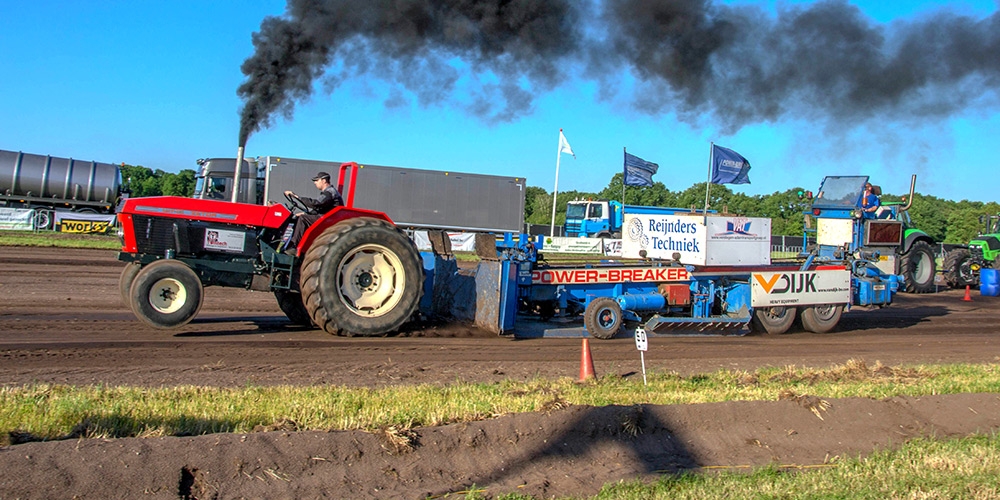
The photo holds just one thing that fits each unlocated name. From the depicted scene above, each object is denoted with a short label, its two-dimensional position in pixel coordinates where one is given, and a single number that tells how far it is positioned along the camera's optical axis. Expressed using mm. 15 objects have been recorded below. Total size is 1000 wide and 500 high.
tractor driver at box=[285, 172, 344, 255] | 9797
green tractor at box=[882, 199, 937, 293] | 20766
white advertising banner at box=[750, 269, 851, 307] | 12047
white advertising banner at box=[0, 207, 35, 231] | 29781
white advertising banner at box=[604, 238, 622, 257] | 31781
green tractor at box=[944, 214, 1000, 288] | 22266
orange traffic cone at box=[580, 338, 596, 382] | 8047
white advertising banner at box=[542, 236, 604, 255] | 32084
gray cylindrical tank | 31688
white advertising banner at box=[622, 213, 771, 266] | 11883
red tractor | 9188
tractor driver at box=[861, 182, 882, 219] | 16234
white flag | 36125
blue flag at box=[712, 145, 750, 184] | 26172
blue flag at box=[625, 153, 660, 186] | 32562
